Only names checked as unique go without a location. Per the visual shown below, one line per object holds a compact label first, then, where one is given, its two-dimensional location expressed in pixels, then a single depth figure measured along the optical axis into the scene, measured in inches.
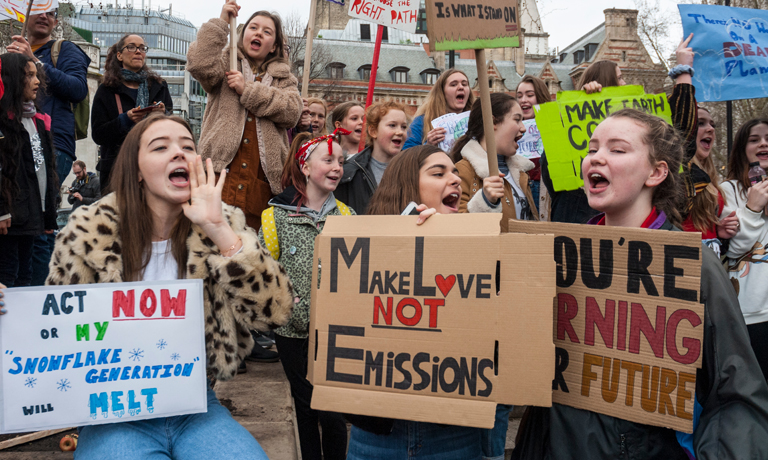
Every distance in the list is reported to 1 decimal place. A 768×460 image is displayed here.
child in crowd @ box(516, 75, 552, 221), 196.4
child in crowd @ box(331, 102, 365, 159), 225.3
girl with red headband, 122.6
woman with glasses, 186.2
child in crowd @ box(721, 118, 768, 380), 154.0
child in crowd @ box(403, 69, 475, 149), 186.2
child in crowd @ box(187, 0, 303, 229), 159.5
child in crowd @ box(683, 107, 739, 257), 155.0
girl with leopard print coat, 85.1
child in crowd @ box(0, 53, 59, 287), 138.5
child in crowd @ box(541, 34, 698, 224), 134.8
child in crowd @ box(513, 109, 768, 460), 63.7
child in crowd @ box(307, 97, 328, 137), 249.6
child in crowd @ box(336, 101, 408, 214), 174.6
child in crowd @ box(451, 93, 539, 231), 137.6
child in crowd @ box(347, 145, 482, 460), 86.8
